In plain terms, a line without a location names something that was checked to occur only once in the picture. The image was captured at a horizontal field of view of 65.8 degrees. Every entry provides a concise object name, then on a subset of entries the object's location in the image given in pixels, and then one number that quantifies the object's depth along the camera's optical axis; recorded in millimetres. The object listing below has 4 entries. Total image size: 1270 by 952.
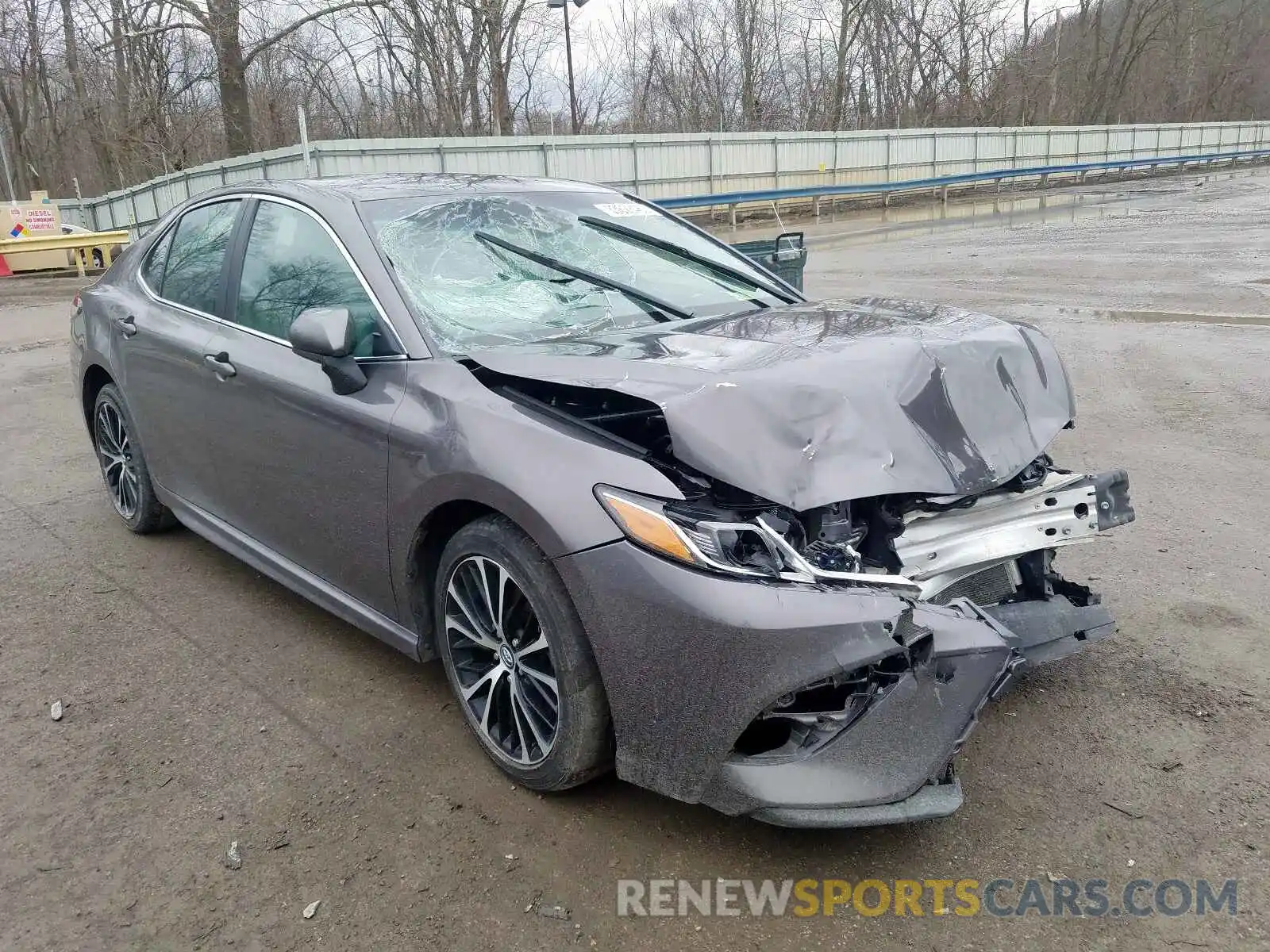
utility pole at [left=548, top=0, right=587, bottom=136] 30016
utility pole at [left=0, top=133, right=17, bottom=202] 41116
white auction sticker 4156
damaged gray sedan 2291
